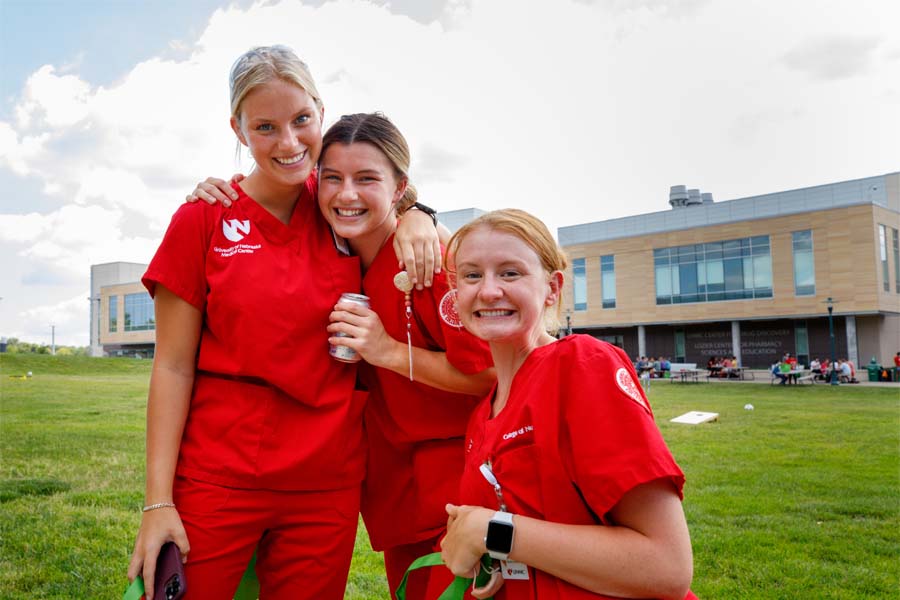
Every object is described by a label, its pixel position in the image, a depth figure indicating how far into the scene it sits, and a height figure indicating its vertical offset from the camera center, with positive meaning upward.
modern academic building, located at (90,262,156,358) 75.88 +4.31
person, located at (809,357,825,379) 34.84 -1.58
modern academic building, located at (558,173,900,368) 41.84 +4.45
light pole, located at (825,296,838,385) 32.50 +1.68
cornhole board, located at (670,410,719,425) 15.15 -1.74
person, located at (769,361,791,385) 32.29 -1.48
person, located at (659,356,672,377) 37.39 -1.43
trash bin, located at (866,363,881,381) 34.67 -1.68
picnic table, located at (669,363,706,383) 35.99 -1.66
